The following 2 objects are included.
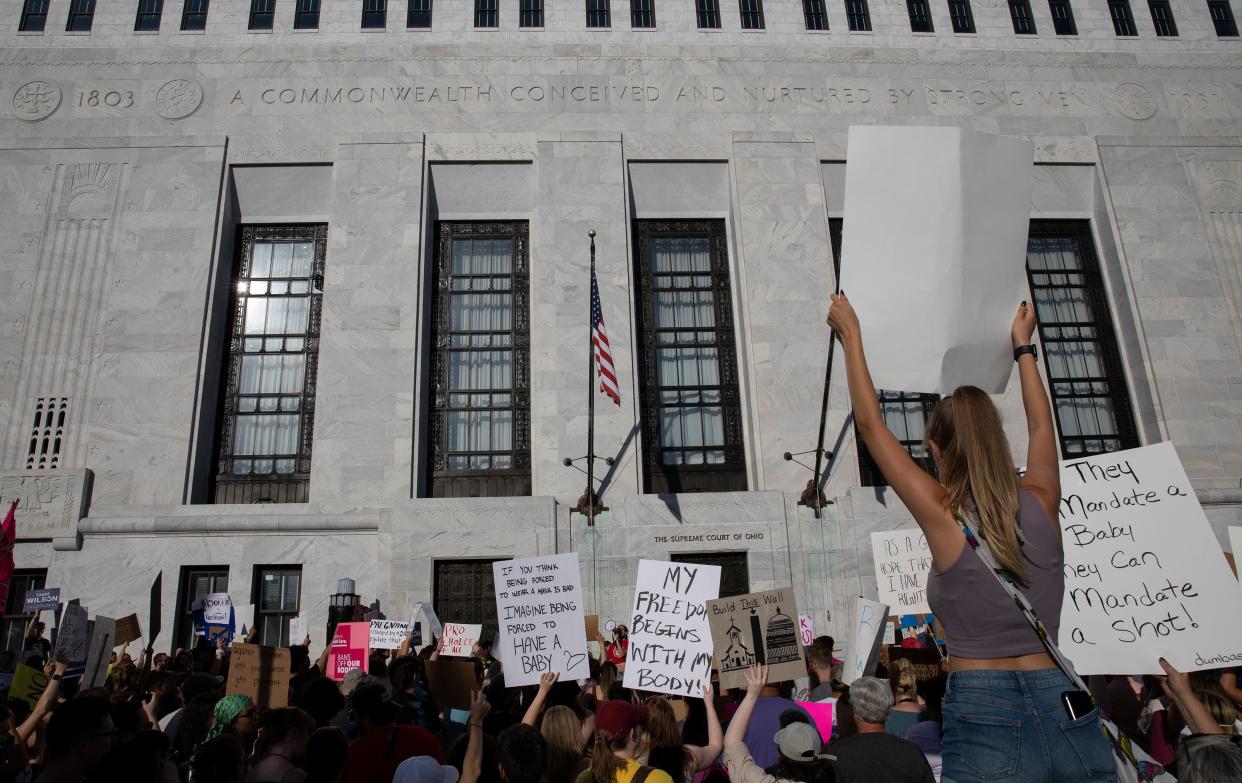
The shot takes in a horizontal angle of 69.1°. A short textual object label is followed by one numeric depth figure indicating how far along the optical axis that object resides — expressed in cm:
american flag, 1747
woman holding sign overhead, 247
